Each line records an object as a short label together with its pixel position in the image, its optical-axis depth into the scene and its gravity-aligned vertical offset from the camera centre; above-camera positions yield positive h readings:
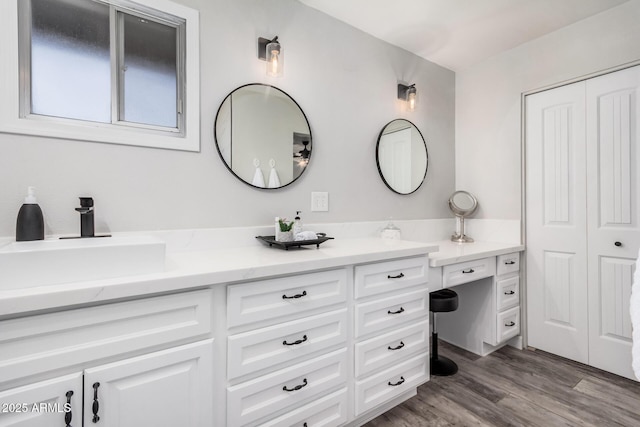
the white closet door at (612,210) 1.97 +0.00
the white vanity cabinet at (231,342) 0.85 -0.46
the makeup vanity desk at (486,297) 2.15 -0.68
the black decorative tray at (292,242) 1.54 -0.15
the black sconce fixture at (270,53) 1.75 +0.94
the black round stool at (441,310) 1.97 -0.64
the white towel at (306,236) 1.64 -0.12
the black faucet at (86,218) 1.29 -0.01
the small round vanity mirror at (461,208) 2.69 +0.03
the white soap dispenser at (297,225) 1.70 -0.07
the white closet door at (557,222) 2.20 -0.09
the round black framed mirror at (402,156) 2.37 +0.45
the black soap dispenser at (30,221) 1.16 -0.02
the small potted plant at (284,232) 1.60 -0.10
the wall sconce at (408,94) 2.47 +0.96
